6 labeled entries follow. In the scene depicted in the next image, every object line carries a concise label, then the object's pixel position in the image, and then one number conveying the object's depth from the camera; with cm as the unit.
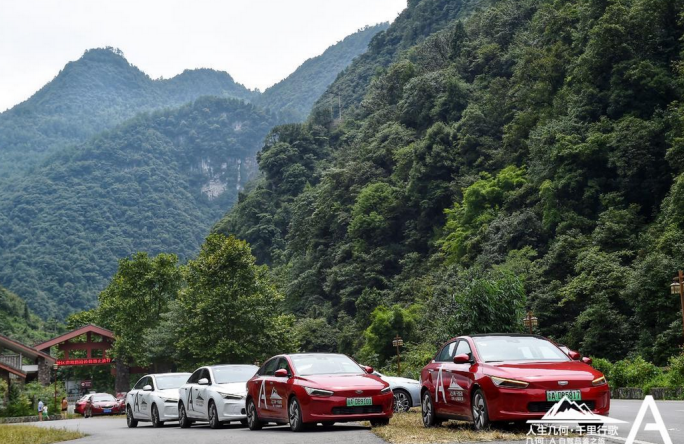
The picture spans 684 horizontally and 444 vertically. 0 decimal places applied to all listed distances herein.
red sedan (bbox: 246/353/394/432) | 1402
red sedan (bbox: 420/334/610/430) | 1122
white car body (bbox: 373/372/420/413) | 1953
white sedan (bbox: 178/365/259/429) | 1805
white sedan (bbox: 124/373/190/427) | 2167
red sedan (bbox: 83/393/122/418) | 4238
